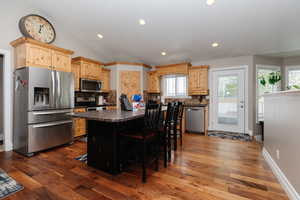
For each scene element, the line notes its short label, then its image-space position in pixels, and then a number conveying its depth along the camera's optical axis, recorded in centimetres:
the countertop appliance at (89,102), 429
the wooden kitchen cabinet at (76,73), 418
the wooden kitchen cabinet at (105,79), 504
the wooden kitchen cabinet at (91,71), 431
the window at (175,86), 542
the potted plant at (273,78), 399
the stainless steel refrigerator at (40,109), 274
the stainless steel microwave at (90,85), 427
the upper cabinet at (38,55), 283
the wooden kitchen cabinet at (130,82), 517
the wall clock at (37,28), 324
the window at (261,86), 443
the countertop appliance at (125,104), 268
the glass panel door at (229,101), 449
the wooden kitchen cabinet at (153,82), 560
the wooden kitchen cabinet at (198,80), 474
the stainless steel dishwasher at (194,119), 445
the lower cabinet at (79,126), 379
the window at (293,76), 449
